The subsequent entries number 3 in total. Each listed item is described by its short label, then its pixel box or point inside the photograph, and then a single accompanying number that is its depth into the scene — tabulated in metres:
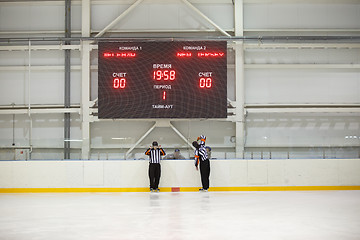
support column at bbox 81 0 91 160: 17.56
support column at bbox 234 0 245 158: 17.56
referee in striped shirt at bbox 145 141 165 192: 14.66
